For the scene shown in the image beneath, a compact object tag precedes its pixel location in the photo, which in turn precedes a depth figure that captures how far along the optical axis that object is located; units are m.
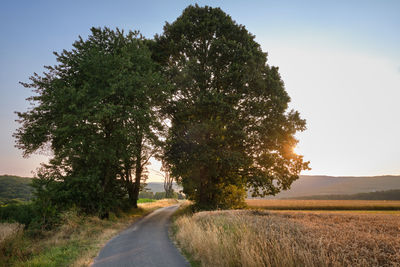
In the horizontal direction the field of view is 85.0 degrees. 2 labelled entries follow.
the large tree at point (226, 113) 18.05
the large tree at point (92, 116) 15.72
